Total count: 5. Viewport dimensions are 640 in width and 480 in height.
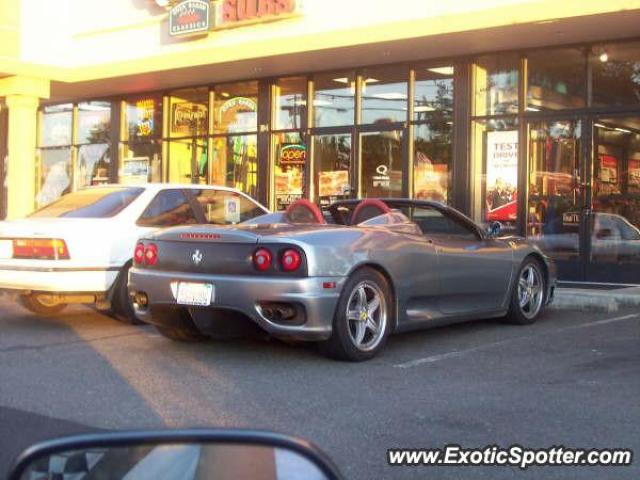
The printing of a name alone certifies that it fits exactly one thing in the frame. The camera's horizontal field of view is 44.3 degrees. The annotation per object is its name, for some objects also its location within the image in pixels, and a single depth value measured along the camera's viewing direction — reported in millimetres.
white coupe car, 7449
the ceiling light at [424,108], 13728
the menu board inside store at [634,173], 11695
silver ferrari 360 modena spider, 5762
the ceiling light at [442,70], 13532
